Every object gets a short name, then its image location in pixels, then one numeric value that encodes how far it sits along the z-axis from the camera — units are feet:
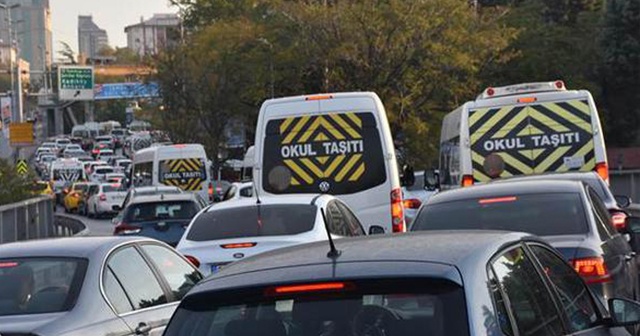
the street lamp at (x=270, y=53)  150.86
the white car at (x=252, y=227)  39.81
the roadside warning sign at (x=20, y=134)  167.84
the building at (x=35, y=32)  620.61
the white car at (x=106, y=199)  159.53
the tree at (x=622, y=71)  172.76
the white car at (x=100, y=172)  214.48
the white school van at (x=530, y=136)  59.41
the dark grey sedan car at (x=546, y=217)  31.45
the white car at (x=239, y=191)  95.68
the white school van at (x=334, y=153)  55.57
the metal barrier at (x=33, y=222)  87.20
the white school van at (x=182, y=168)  126.62
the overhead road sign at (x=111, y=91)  343.87
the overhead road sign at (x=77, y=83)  223.51
